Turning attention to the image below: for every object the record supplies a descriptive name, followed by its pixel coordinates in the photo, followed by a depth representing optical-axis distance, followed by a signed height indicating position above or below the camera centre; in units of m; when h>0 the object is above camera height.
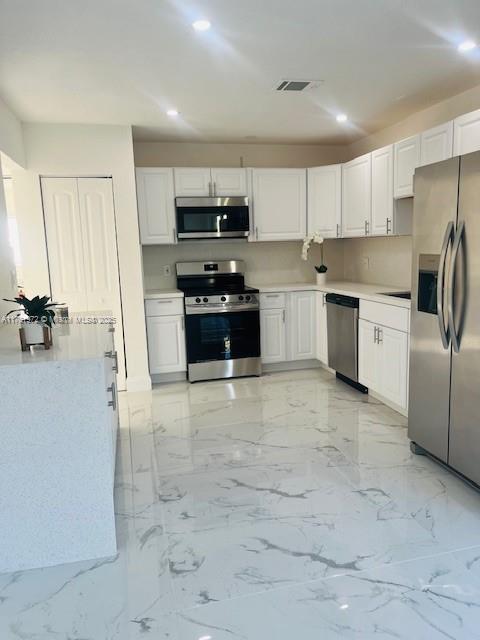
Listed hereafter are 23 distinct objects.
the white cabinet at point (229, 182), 4.77 +0.81
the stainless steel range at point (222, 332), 4.65 -0.76
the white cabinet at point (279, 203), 4.89 +0.59
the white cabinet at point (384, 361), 3.43 -0.87
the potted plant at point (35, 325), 2.10 -0.28
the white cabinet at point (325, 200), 4.81 +0.60
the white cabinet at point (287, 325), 4.88 -0.74
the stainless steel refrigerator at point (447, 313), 2.36 -0.34
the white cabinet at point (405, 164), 3.54 +0.72
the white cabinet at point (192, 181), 4.66 +0.81
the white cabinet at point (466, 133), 2.92 +0.78
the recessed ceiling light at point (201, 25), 2.26 +1.19
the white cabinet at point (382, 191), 3.92 +0.56
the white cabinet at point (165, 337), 4.61 -0.78
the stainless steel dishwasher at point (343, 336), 4.16 -0.78
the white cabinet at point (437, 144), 3.16 +0.78
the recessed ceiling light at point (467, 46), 2.62 +1.20
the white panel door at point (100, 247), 4.23 +0.15
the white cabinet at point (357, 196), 4.30 +0.58
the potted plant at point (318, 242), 4.96 +0.06
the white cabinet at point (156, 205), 4.57 +0.57
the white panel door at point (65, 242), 4.15 +0.21
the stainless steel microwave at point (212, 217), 4.67 +0.44
